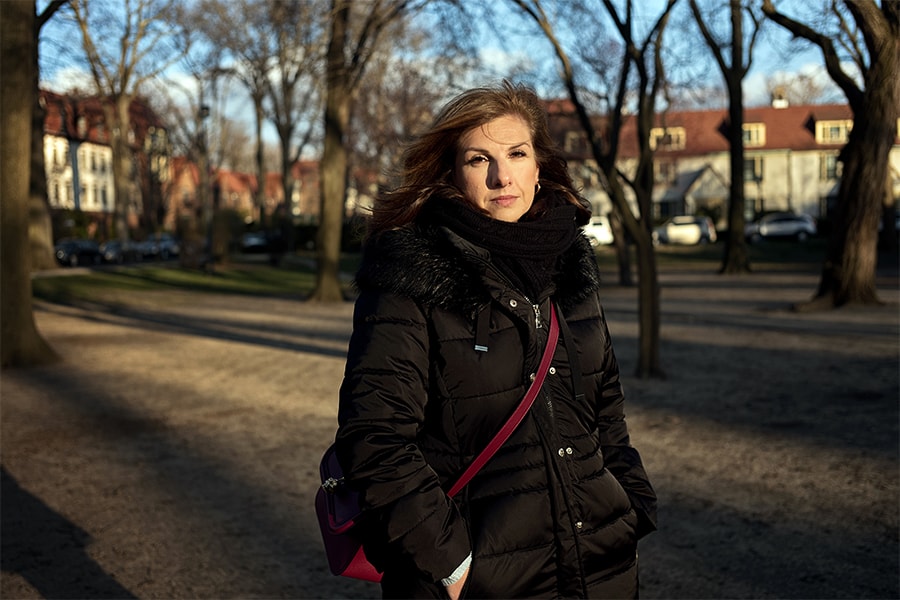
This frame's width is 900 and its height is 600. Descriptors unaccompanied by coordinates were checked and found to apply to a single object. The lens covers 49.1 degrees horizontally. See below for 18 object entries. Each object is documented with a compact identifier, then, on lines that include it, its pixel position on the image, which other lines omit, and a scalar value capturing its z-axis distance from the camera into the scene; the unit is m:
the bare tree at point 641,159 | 10.95
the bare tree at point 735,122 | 25.66
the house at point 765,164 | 72.31
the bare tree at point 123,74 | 35.12
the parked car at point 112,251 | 52.97
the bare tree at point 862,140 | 13.73
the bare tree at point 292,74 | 19.78
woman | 2.22
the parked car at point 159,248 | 56.91
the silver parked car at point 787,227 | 52.62
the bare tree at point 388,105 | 42.19
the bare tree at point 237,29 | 32.69
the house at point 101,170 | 50.85
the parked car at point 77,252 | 48.04
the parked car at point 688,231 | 55.31
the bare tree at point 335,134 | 20.62
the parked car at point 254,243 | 56.44
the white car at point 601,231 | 55.53
